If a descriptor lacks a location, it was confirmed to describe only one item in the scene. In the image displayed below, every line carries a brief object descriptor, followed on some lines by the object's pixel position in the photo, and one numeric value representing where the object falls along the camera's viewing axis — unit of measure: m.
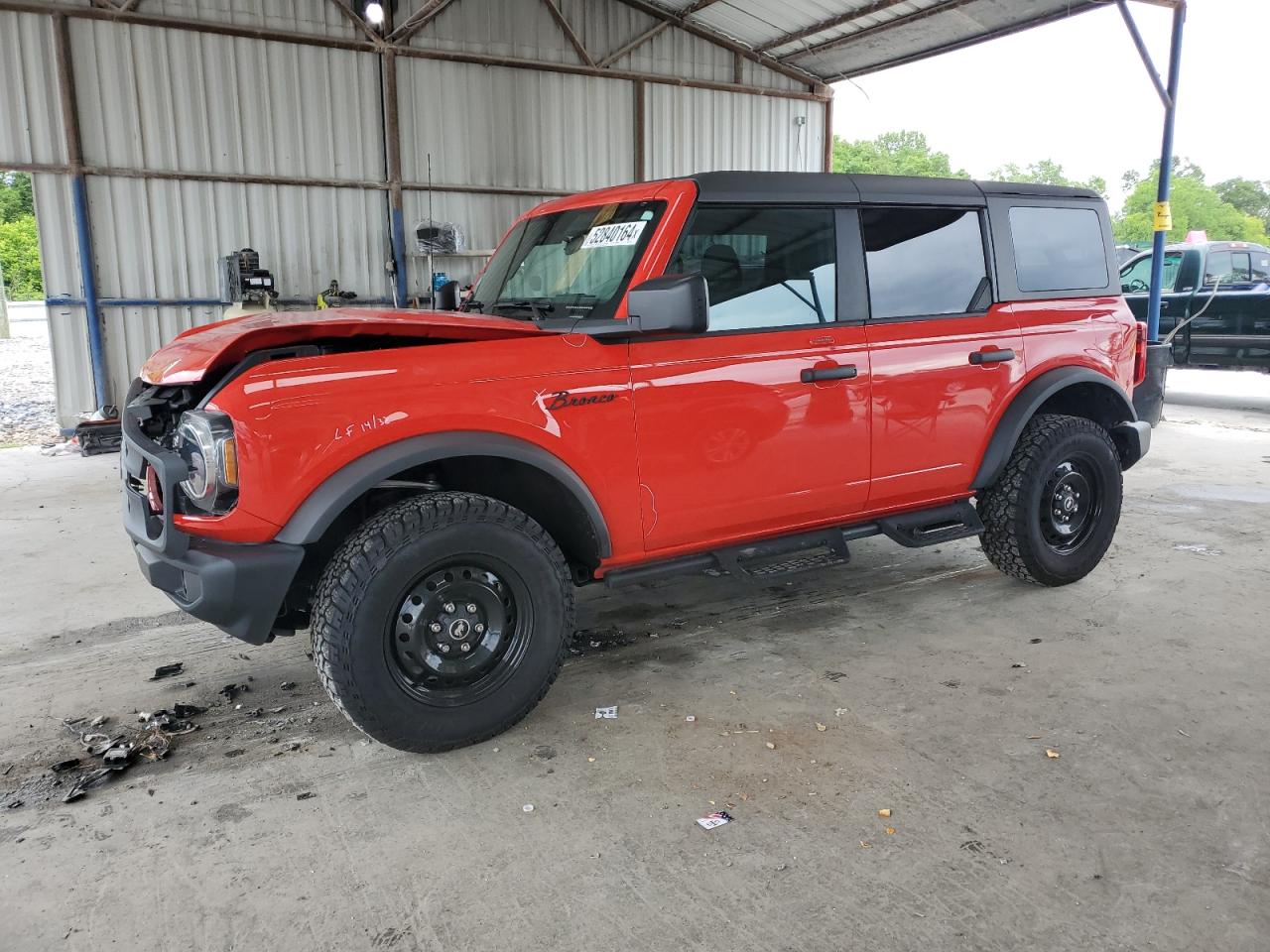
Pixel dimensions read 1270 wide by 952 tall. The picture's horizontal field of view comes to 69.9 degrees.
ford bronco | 2.68
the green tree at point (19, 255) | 33.09
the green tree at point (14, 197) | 32.91
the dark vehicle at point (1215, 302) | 10.74
